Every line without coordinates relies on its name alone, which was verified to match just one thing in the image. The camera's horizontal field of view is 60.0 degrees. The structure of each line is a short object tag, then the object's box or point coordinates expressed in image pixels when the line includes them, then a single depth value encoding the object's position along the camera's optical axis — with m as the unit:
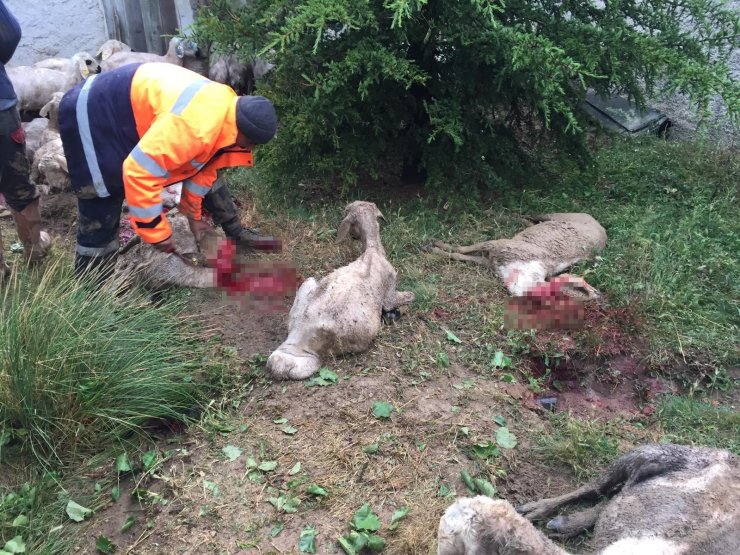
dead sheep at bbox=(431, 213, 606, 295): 4.53
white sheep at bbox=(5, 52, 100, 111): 7.41
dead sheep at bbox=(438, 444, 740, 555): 2.33
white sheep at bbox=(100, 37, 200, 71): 7.83
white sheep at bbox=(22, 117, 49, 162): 6.34
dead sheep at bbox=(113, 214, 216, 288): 4.37
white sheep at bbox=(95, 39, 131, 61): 8.08
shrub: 4.76
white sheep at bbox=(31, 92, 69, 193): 5.77
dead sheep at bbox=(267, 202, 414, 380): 3.72
